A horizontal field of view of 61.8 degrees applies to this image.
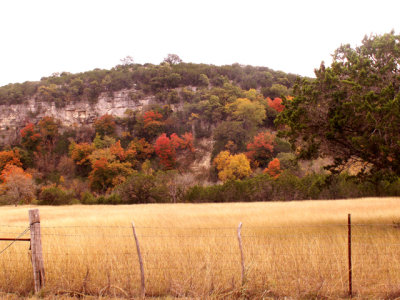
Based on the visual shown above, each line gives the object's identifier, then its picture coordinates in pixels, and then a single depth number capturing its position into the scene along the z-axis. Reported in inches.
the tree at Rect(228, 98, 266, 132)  2824.8
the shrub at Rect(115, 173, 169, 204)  1593.3
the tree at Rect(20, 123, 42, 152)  3127.5
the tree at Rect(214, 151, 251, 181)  2148.7
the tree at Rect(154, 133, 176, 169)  2741.1
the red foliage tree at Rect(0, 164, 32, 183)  2178.2
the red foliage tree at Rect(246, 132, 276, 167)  2436.0
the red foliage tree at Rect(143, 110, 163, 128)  3064.0
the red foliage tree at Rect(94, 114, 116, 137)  3198.8
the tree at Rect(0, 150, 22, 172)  2659.9
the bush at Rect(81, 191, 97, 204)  1694.9
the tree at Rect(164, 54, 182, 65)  4722.0
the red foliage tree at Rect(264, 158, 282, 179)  2054.6
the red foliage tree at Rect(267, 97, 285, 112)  3112.7
